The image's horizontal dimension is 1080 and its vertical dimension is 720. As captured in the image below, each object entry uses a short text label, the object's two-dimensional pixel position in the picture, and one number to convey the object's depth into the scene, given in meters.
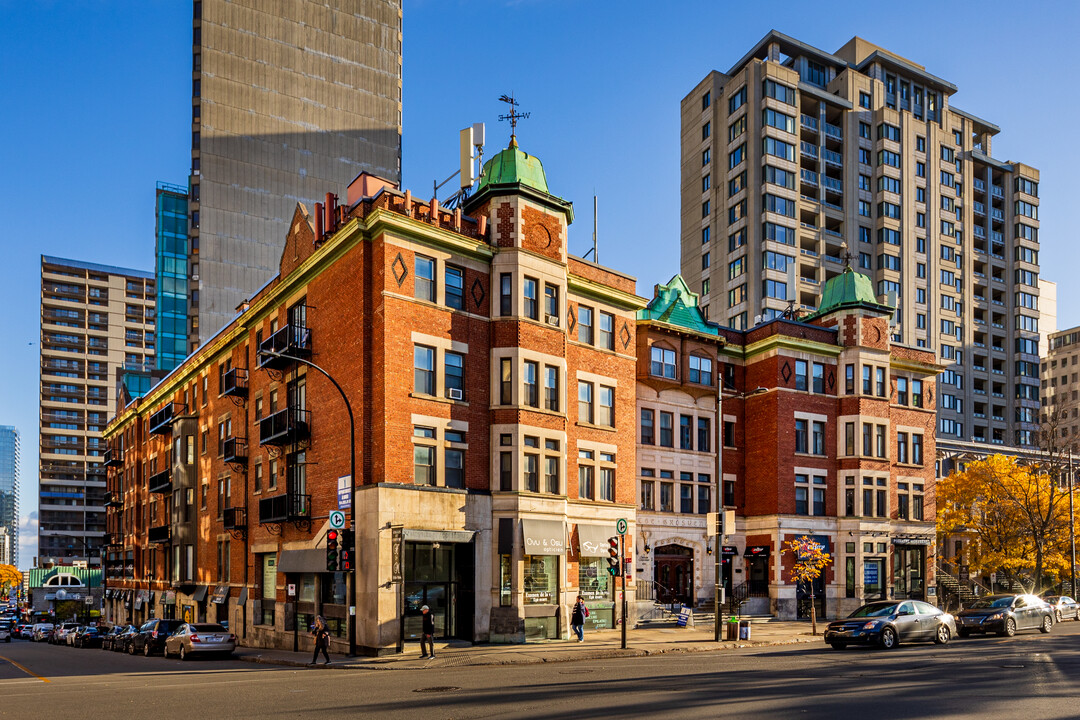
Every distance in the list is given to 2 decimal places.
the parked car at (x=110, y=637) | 45.28
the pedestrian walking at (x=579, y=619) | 33.19
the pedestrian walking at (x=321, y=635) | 28.23
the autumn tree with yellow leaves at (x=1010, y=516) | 54.84
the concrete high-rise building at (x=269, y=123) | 92.25
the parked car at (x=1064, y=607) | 45.28
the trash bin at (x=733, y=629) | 33.53
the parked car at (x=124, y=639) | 41.22
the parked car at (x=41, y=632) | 66.00
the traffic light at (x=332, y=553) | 27.52
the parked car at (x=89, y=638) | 50.95
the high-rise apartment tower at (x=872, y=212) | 87.50
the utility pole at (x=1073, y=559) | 51.78
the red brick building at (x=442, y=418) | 31.42
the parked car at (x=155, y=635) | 38.09
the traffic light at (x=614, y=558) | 29.36
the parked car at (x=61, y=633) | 57.26
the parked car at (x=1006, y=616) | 32.16
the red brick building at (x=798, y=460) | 46.41
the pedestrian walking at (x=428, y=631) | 27.81
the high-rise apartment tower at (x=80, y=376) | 146.75
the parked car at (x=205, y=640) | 33.59
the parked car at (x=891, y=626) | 27.64
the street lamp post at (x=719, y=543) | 33.22
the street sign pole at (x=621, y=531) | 30.49
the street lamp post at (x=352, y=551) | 28.28
